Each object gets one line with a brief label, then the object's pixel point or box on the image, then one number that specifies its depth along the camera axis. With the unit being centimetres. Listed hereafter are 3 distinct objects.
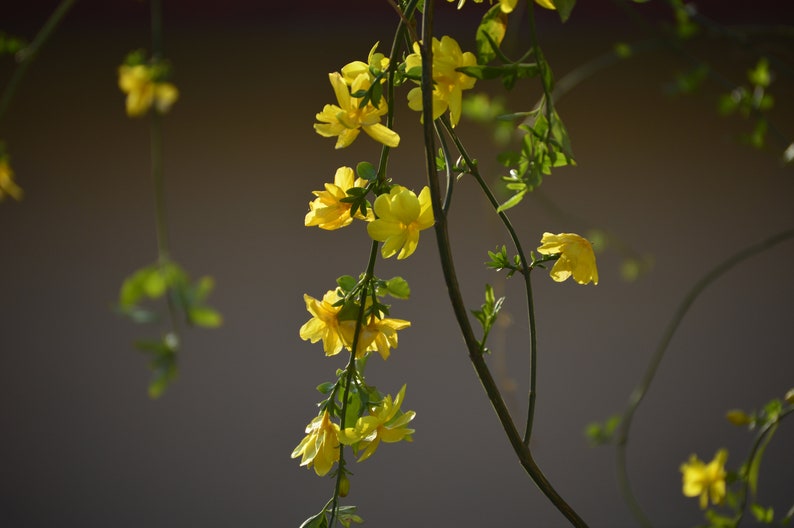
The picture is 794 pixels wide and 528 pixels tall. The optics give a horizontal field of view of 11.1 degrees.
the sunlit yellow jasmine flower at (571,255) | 213
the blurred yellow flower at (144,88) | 275
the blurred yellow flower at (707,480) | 300
